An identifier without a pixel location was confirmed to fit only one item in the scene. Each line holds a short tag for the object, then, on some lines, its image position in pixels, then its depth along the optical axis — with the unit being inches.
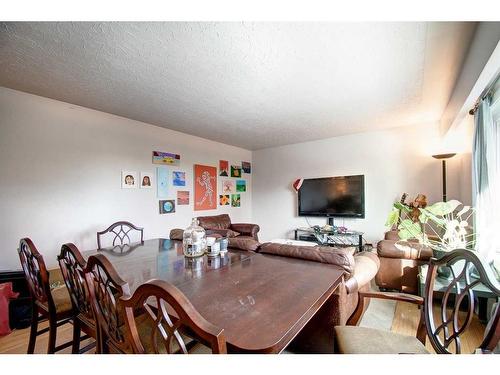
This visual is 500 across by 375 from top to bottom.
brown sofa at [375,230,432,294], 97.1
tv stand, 158.4
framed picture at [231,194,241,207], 204.4
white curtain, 78.7
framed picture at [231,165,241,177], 206.2
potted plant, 70.5
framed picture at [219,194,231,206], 193.0
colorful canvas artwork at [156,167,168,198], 147.0
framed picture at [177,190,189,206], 159.4
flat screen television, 166.6
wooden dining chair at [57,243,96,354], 43.0
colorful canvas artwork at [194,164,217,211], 171.9
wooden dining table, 31.0
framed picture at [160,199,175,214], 148.9
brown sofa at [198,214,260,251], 160.0
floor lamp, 124.7
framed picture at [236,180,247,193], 211.3
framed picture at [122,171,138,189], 129.9
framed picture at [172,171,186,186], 156.4
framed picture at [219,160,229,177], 193.8
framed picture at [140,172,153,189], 138.6
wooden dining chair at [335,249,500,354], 35.3
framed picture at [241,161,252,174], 219.5
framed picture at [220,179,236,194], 195.5
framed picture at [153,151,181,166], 145.7
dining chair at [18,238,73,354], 52.0
